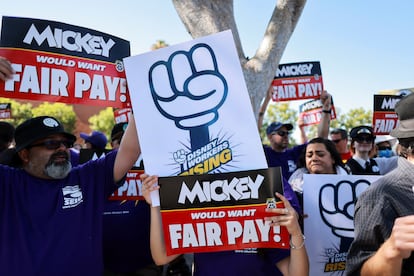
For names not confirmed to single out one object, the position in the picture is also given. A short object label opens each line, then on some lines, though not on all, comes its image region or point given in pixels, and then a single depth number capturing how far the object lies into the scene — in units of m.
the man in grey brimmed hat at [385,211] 1.44
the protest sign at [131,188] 3.04
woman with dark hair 3.37
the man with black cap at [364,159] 4.38
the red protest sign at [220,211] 1.92
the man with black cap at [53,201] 2.15
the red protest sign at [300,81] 6.12
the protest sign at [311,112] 6.07
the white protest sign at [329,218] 2.72
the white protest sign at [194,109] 2.04
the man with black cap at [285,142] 4.48
